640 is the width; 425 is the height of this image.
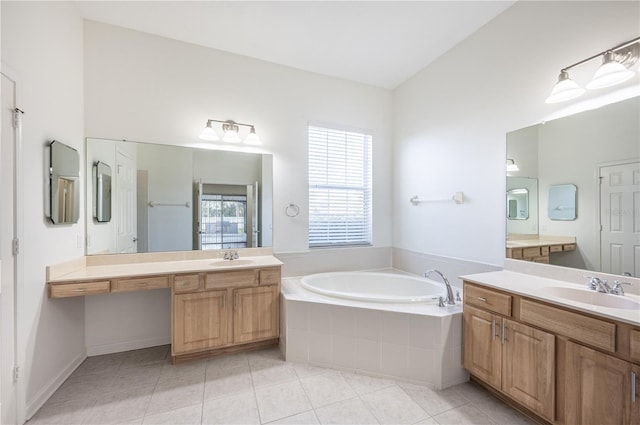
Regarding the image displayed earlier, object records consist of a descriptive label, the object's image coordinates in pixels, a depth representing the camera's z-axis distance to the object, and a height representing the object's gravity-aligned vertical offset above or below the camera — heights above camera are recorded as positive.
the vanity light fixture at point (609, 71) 1.51 +0.82
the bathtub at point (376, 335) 2.00 -0.99
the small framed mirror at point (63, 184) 1.91 +0.21
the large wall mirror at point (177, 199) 2.47 +0.13
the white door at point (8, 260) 1.49 -0.28
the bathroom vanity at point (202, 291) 2.11 -0.70
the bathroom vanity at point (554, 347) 1.25 -0.76
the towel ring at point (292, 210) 3.12 +0.01
